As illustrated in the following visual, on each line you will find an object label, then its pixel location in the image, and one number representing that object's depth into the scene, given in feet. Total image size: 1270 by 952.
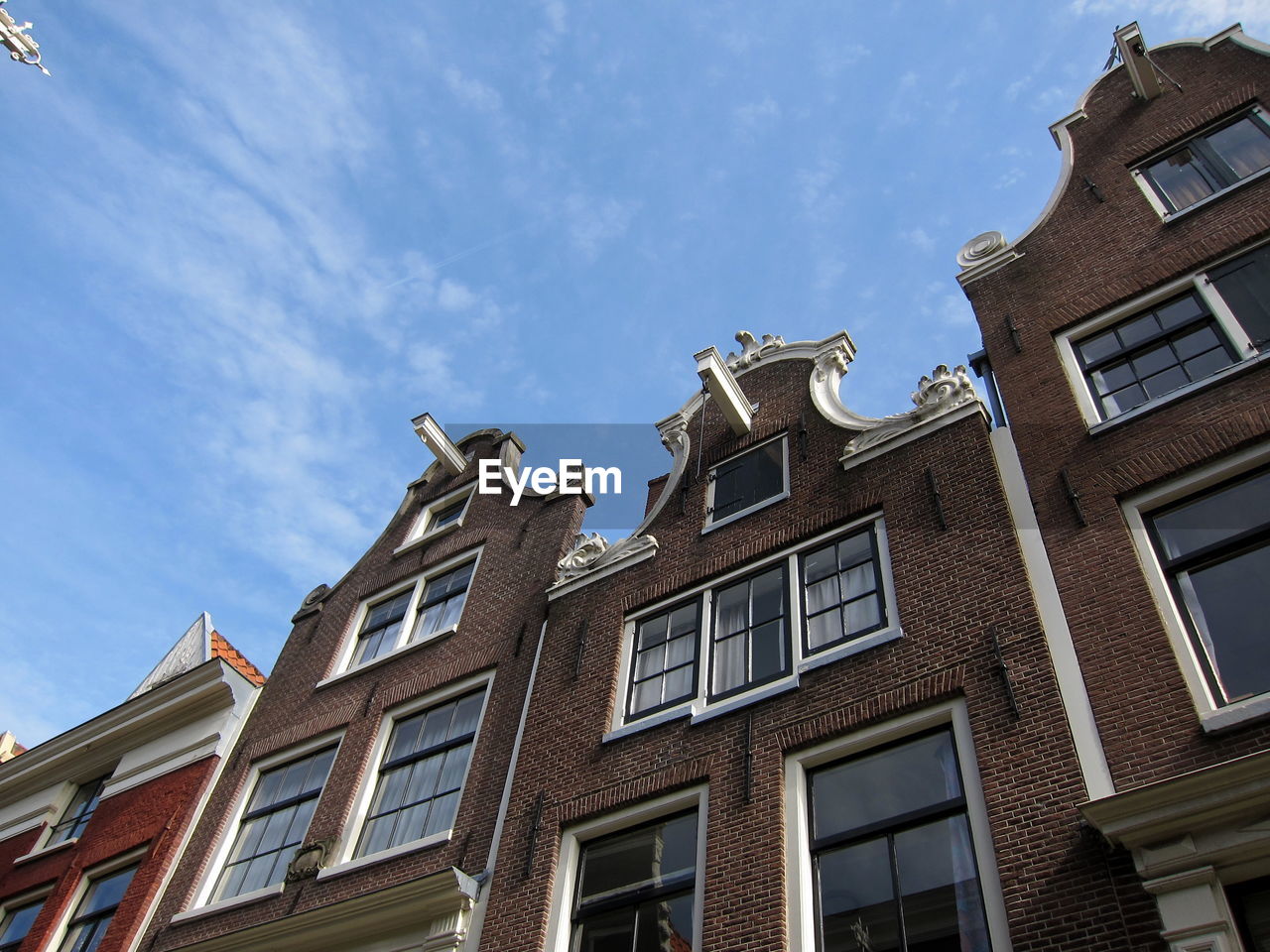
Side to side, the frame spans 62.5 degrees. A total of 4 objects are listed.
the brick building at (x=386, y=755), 41.70
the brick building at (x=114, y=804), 53.62
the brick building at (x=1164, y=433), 24.70
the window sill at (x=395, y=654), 54.39
